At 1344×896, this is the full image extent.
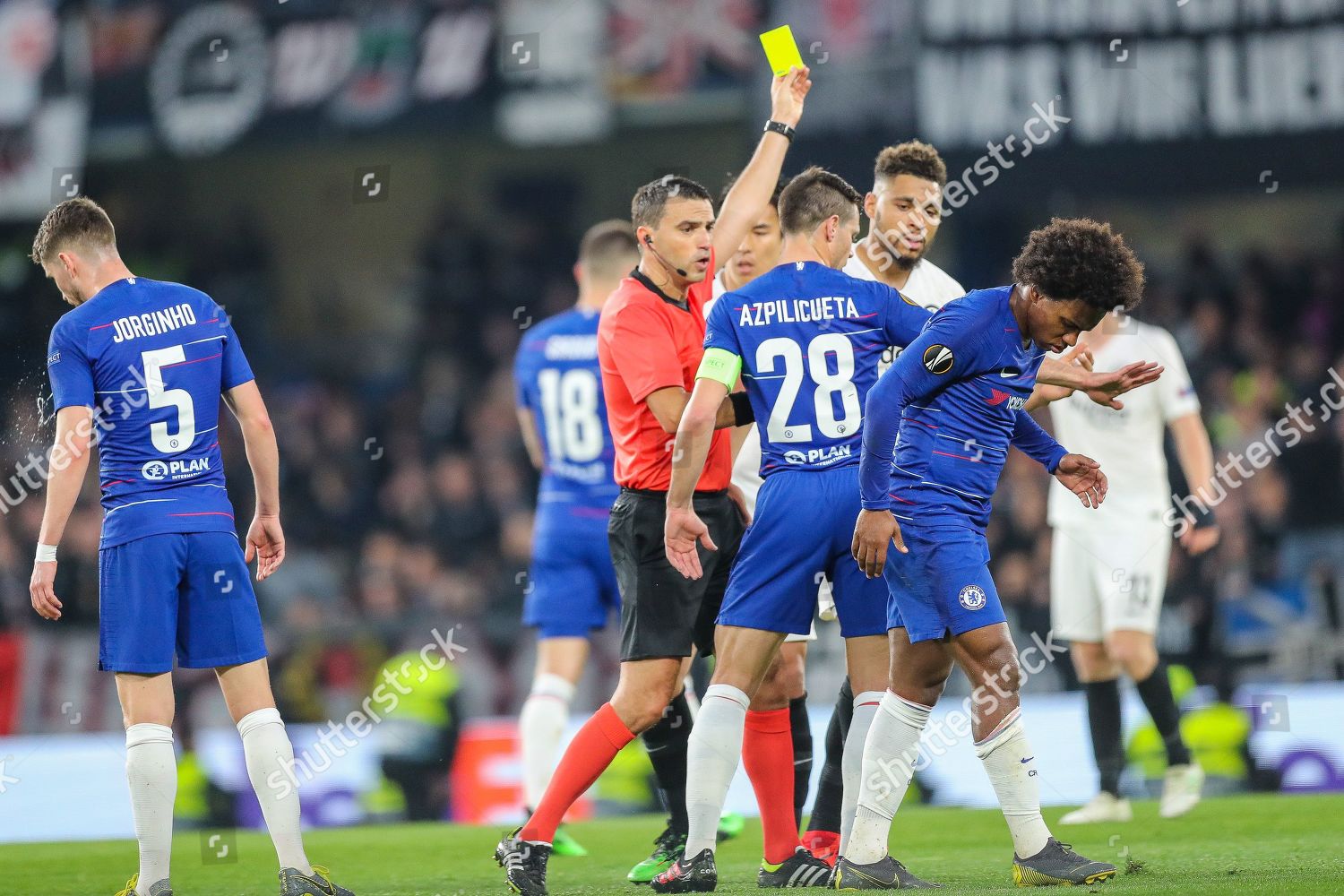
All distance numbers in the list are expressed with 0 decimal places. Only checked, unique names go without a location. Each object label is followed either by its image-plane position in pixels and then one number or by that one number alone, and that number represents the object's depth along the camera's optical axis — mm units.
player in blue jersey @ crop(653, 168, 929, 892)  9945
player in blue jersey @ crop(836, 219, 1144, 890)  9297
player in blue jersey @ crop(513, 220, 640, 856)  14570
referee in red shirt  10203
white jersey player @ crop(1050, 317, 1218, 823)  15148
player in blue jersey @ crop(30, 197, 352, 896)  9953
